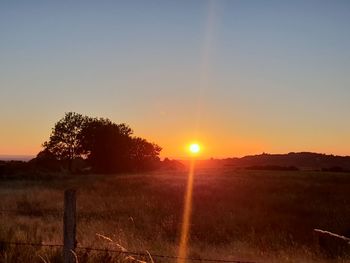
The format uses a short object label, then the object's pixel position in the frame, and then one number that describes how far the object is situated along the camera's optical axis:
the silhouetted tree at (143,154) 76.22
